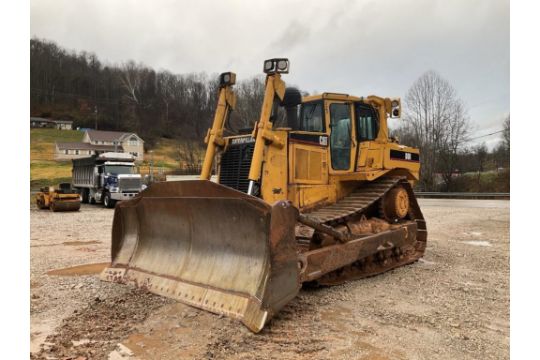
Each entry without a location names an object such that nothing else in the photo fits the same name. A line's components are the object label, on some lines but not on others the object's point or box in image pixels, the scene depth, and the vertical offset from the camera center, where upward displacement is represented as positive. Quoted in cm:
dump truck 2150 +3
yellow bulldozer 428 -45
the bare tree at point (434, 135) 3825 +444
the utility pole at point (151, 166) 3154 +213
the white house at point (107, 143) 6600 +610
